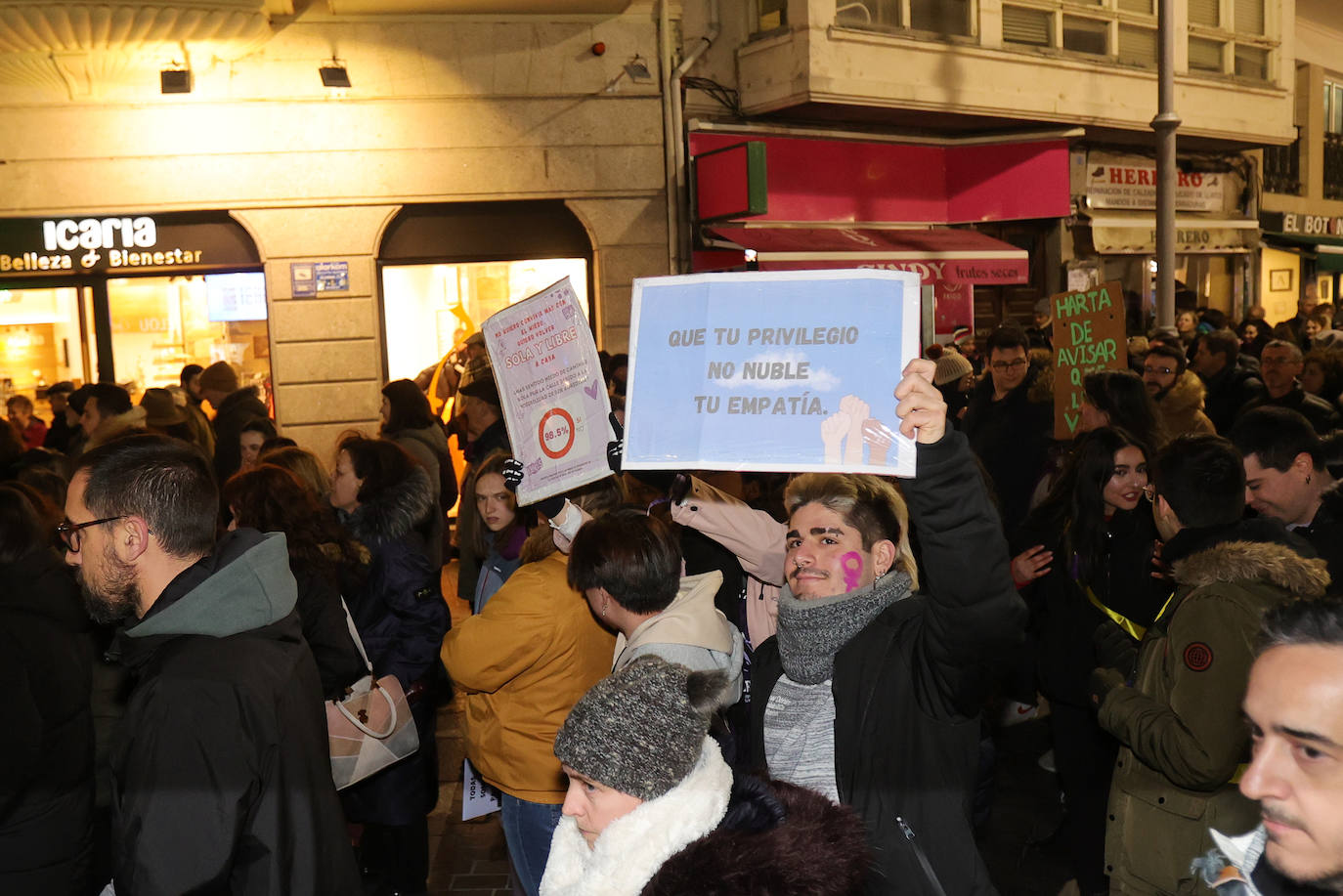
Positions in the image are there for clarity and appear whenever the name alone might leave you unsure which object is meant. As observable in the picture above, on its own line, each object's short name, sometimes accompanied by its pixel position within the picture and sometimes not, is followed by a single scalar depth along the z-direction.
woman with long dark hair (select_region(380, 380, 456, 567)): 8.00
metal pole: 12.07
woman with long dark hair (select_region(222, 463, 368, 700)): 4.20
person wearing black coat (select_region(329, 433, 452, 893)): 4.98
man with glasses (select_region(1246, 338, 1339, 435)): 8.25
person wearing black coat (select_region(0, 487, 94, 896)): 3.44
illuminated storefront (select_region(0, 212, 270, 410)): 12.19
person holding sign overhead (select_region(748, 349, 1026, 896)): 2.52
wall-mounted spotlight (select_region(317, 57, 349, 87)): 12.06
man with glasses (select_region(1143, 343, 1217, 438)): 7.66
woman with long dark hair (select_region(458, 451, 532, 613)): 5.00
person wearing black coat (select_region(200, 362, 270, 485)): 9.06
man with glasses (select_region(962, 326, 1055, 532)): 7.74
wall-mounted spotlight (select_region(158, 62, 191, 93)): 11.85
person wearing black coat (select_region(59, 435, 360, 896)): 2.52
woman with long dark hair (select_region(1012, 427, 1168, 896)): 4.71
